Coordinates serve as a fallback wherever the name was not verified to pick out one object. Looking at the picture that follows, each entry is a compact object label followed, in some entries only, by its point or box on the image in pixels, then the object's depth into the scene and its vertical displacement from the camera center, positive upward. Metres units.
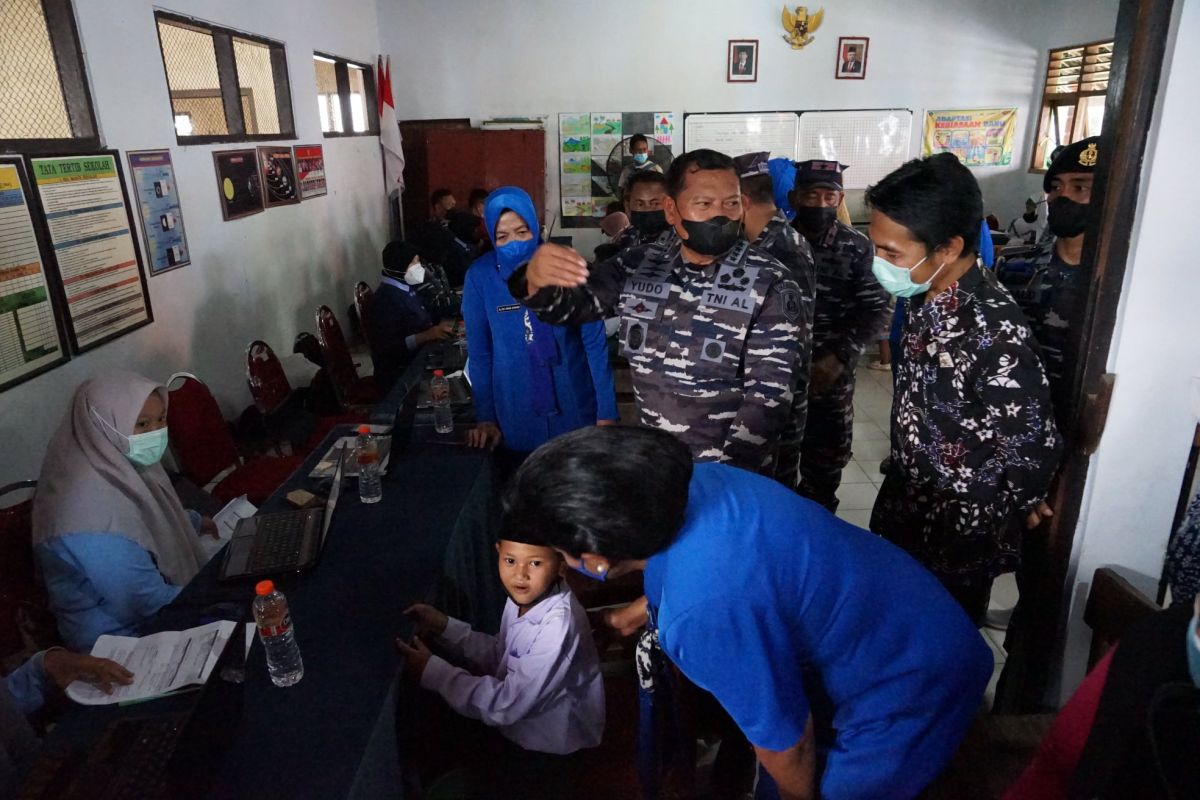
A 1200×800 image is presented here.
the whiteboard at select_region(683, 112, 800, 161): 7.00 +0.38
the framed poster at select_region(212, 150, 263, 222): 3.83 -0.02
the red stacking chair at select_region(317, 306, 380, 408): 3.58 -0.95
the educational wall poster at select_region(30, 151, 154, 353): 2.51 -0.23
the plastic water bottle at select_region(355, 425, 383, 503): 2.06 -0.84
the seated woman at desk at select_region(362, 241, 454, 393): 3.73 -0.72
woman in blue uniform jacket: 2.36 -0.58
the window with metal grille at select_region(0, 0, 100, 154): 2.36 +0.34
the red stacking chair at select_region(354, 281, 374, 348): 3.92 -0.70
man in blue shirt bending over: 0.94 -0.59
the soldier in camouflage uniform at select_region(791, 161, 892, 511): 2.67 -0.45
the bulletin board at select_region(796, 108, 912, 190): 7.05 +0.29
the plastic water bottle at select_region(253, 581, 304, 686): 1.38 -0.87
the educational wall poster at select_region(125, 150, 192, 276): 3.08 -0.12
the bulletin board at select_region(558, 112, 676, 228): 7.01 +0.26
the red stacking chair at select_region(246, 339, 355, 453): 3.06 -0.99
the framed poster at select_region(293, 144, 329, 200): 4.95 +0.06
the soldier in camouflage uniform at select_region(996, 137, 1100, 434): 1.98 -0.26
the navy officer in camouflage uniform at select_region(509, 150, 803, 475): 1.74 -0.35
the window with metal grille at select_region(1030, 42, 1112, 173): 6.39 +0.62
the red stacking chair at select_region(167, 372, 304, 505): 2.68 -1.02
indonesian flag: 6.64 +0.42
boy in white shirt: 1.50 -1.05
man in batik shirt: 1.47 -0.44
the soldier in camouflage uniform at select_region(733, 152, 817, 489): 2.26 -0.23
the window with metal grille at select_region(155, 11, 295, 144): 3.54 +0.53
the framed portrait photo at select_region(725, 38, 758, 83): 6.82 +1.01
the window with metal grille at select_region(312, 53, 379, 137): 5.72 +0.67
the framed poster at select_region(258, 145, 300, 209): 4.36 +0.02
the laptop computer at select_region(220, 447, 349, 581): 1.70 -0.88
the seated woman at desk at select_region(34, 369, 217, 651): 1.66 -0.78
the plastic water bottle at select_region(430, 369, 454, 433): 2.56 -0.80
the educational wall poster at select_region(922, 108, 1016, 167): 7.11 +0.32
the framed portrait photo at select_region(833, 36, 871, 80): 6.84 +1.04
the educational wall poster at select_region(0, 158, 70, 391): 2.24 -0.35
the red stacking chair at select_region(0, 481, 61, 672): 1.62 -0.93
